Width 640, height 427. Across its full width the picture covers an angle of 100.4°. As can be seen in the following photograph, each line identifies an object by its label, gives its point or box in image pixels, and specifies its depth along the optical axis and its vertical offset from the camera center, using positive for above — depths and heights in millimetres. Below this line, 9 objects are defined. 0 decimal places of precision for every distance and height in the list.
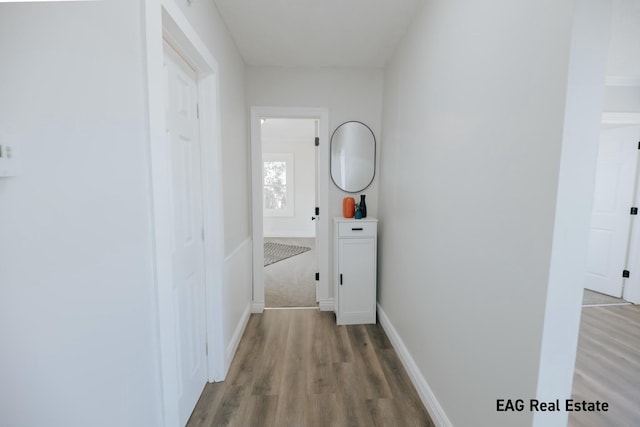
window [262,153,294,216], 7137 +66
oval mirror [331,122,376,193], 2879 +340
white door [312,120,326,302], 2943 -9
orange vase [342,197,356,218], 2775 -199
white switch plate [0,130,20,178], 575 +58
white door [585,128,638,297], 3189 -201
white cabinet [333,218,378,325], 2629 -807
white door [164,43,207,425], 1418 -263
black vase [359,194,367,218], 2766 -207
